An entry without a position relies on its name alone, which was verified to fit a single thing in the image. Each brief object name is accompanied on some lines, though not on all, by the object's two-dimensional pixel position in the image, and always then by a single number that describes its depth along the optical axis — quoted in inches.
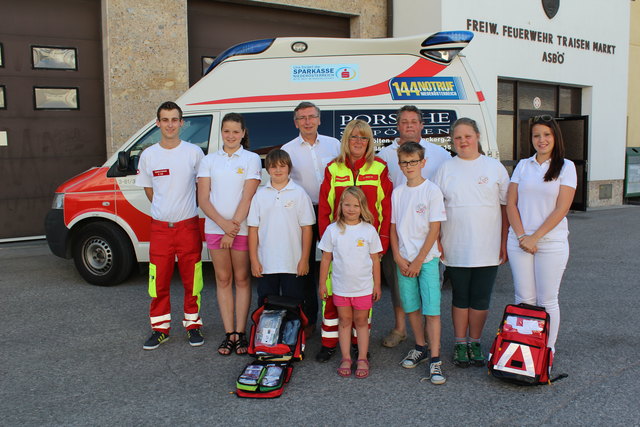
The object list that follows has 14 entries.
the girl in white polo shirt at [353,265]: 150.6
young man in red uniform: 171.6
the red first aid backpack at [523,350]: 140.6
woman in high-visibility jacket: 155.8
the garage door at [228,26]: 414.9
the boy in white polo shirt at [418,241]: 150.8
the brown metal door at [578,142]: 410.0
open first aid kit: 139.9
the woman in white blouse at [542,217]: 145.1
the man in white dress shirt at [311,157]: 174.6
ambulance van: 239.1
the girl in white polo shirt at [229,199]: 165.2
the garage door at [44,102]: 359.6
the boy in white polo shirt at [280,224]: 161.0
